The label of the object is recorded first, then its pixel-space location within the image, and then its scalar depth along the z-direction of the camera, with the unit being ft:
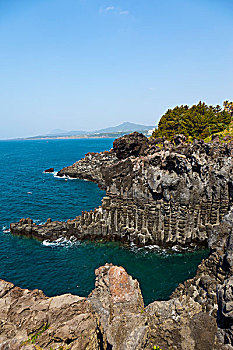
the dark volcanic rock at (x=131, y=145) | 253.44
